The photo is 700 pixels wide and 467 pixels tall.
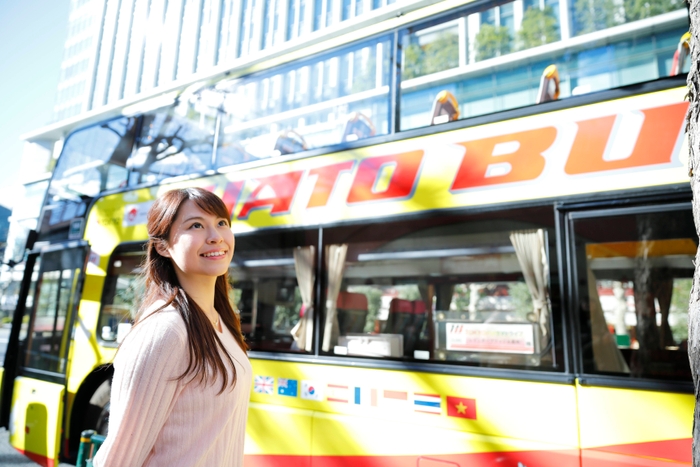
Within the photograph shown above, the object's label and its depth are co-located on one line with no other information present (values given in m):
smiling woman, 0.91
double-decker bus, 2.21
